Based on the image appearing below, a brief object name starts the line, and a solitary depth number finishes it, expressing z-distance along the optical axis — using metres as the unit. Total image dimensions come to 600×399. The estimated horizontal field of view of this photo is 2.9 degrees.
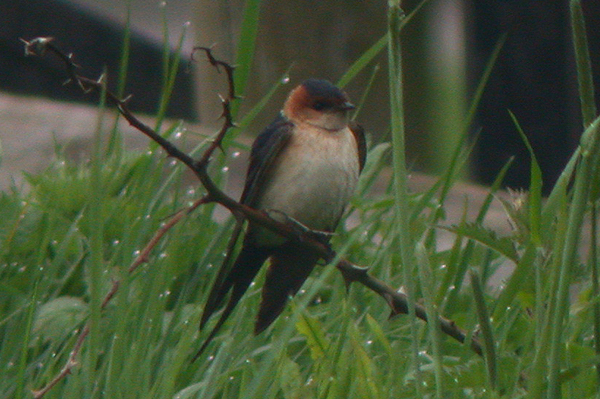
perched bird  4.75
